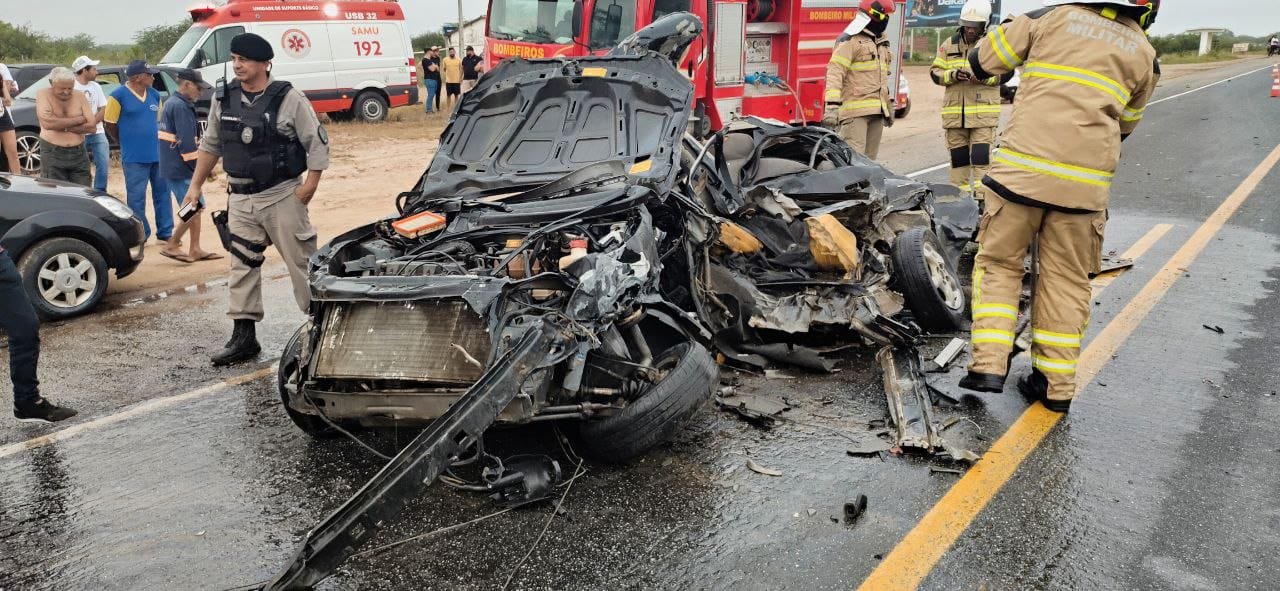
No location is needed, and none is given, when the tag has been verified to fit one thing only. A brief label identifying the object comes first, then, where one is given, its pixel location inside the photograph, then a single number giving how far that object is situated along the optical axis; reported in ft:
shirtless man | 27.32
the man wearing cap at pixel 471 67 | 72.38
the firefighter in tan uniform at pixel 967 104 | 25.49
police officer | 17.80
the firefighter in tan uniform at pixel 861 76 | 28.09
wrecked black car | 11.67
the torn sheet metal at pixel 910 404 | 13.08
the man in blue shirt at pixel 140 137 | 28.25
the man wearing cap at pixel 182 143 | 27.07
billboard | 134.72
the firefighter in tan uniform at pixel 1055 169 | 13.87
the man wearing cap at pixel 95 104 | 30.50
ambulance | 55.57
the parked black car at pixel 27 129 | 41.29
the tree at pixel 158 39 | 115.14
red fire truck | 38.11
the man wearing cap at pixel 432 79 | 71.77
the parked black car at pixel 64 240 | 20.97
